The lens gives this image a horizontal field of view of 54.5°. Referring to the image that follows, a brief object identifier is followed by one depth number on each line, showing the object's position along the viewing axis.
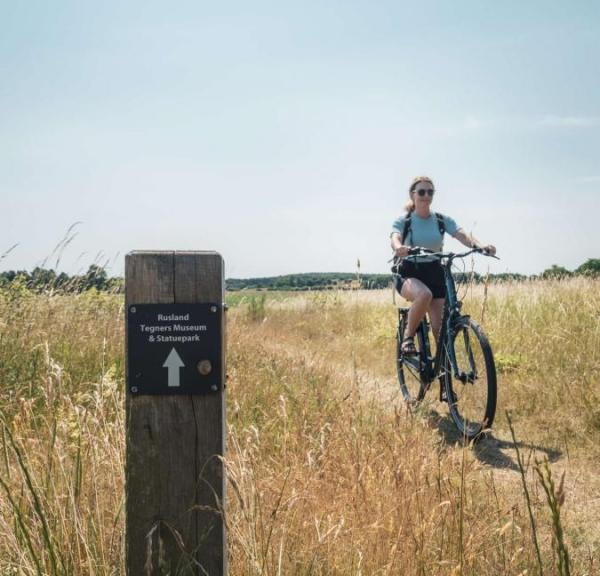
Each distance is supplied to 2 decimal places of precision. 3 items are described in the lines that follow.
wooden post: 1.99
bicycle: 4.99
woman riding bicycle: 6.05
